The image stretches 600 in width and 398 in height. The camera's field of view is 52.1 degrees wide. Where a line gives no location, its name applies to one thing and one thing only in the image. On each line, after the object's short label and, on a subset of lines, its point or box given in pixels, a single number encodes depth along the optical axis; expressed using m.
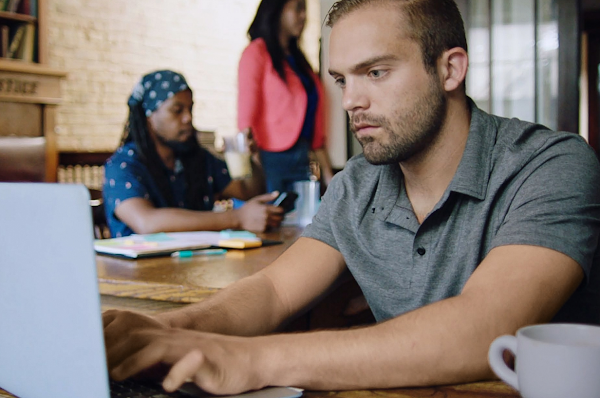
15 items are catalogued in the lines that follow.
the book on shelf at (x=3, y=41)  3.89
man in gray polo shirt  0.67
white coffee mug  0.47
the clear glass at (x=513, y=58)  3.70
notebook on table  1.42
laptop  0.47
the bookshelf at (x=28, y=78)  3.81
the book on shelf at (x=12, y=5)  3.86
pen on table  1.41
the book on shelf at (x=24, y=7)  3.96
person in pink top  2.76
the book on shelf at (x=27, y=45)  3.97
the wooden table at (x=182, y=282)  1.09
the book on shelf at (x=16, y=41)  3.95
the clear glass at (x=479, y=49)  3.76
